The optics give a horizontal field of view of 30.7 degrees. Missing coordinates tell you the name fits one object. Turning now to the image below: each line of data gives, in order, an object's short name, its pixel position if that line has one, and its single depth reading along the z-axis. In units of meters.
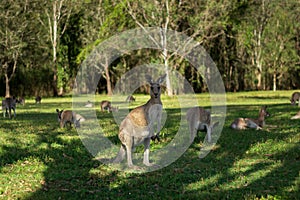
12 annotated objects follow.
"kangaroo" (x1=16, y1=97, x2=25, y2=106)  36.47
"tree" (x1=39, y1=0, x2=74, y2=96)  53.81
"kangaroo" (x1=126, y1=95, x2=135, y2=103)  35.49
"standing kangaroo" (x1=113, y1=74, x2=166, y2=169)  10.57
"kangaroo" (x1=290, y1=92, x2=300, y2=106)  29.81
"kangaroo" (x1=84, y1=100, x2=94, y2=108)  32.94
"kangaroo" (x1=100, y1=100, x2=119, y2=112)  27.27
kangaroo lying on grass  17.05
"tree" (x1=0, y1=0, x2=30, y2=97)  49.94
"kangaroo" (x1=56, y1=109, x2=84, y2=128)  18.78
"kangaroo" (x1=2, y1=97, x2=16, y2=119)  23.75
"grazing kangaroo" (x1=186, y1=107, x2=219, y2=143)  13.94
